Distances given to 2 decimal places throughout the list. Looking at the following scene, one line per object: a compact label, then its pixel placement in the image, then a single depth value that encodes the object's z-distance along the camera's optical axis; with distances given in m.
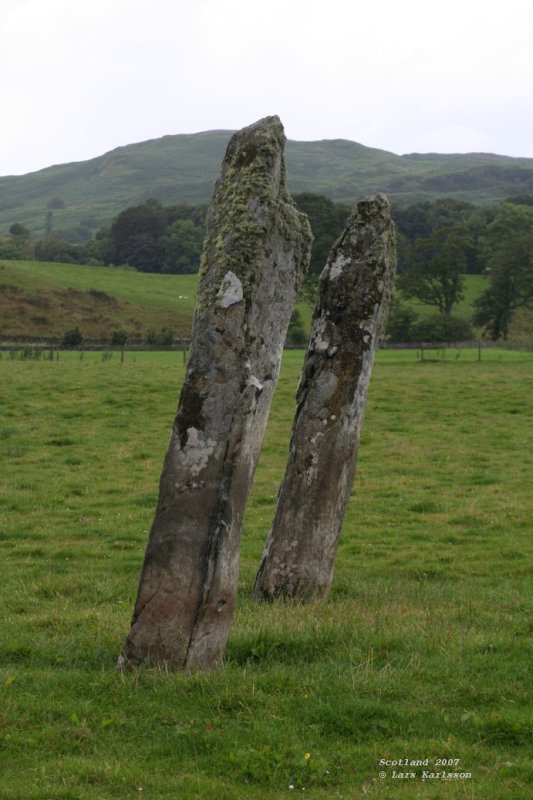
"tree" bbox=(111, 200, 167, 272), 152.50
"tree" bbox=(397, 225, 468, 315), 108.56
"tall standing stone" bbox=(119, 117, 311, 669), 8.66
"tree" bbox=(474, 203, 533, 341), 102.06
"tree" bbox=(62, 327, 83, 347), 74.06
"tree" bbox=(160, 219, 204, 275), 148.62
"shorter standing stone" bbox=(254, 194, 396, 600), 12.53
